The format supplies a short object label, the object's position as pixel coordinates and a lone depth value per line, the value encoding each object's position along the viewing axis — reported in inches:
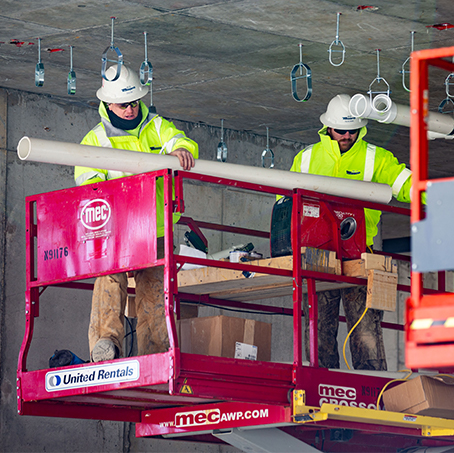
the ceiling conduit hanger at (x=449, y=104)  608.7
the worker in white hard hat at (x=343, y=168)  580.4
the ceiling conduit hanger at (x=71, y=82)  546.5
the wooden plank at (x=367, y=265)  524.7
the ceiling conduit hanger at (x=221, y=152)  723.0
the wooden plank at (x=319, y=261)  512.0
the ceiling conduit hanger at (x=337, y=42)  546.7
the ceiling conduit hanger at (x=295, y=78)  552.5
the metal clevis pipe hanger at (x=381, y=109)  552.0
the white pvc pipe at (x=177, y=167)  457.3
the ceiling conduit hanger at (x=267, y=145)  801.8
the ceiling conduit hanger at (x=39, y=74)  546.1
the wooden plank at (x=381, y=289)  519.3
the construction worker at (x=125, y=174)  492.9
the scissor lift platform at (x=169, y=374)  468.7
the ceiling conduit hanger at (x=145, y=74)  533.5
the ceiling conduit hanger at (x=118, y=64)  523.2
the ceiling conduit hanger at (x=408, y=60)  578.8
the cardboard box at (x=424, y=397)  505.6
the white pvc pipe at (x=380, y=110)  555.0
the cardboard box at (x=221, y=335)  515.4
